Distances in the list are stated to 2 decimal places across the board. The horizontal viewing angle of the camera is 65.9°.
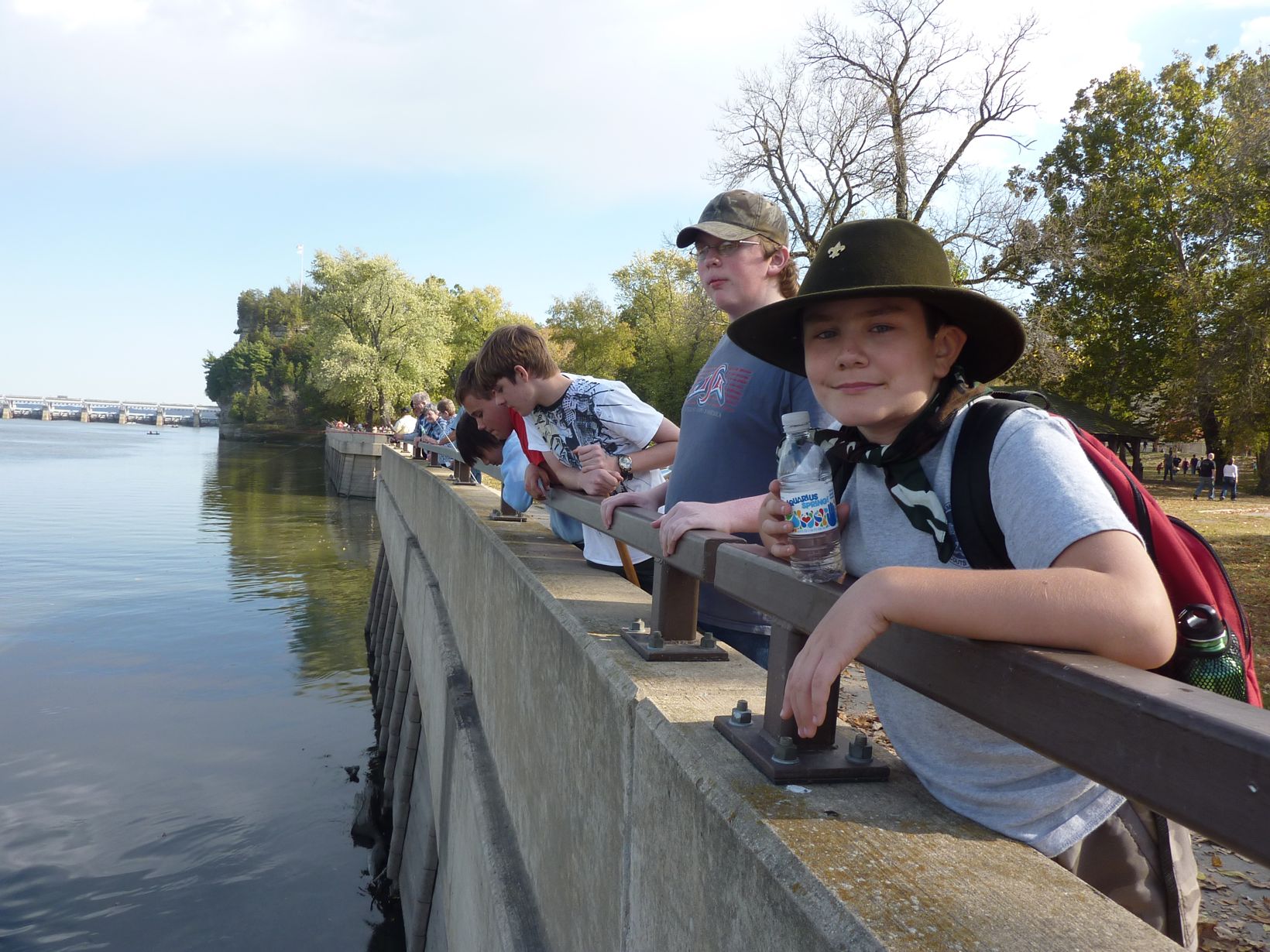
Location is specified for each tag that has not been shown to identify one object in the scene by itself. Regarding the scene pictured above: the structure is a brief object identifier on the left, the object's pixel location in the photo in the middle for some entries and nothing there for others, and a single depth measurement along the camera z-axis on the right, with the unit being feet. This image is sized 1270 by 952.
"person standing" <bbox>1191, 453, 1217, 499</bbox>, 118.11
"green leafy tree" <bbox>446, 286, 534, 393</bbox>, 283.59
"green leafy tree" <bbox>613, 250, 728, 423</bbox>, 184.96
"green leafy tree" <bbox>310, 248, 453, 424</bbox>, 241.55
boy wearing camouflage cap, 10.03
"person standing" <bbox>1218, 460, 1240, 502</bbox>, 112.16
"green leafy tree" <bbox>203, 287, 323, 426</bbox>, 398.62
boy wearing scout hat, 4.13
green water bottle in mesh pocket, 4.55
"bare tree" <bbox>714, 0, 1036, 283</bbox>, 92.48
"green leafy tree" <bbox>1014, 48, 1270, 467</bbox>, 93.20
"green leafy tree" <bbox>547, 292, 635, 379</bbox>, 225.76
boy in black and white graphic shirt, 14.10
